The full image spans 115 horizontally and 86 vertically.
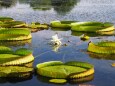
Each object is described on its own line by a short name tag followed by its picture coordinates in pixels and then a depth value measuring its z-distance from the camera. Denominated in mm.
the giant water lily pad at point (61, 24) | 28469
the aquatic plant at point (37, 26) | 27920
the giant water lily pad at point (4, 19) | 31053
